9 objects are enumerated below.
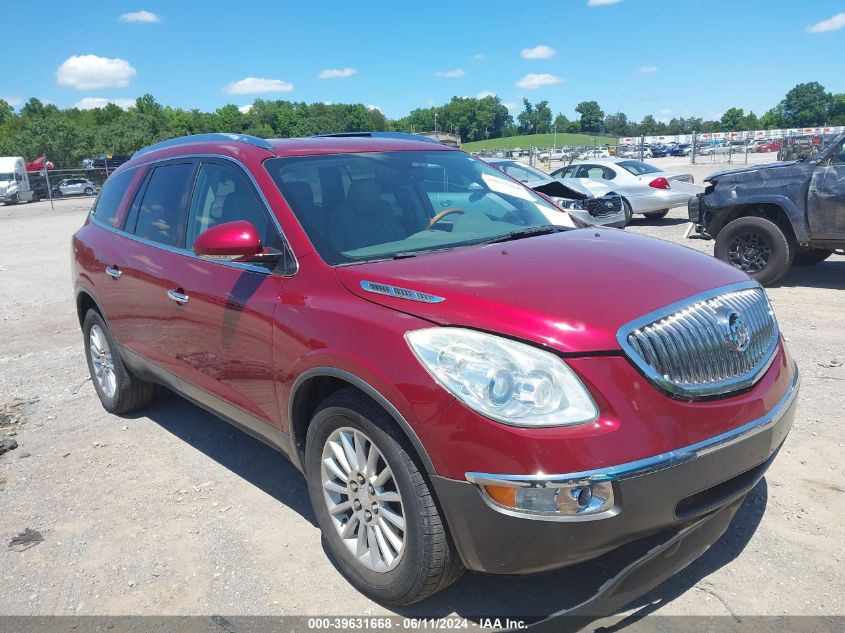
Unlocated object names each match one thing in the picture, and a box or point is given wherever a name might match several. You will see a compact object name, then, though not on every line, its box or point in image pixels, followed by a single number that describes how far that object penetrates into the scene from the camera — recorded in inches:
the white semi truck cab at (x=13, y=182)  1482.5
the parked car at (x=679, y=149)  2609.0
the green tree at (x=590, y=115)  6776.6
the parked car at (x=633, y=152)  1718.0
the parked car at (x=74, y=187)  1651.6
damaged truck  292.5
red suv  86.6
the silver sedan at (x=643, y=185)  573.3
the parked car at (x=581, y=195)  196.7
